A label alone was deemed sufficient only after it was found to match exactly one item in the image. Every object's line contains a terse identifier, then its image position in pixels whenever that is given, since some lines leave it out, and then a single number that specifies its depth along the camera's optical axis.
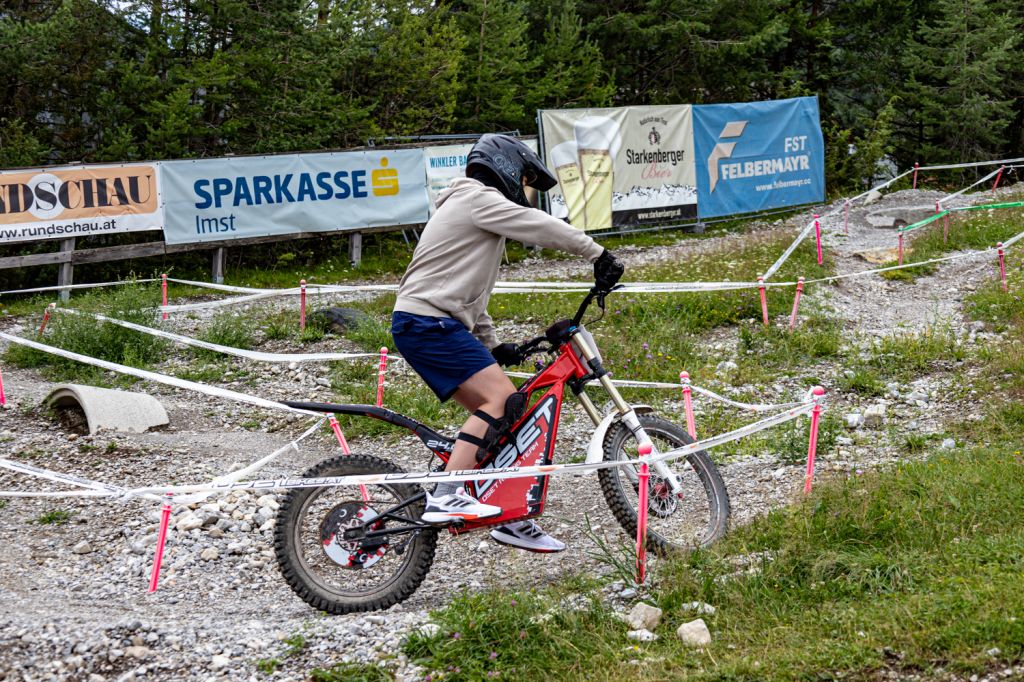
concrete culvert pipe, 8.33
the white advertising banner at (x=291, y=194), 14.87
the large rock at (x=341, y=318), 11.02
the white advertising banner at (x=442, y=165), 16.72
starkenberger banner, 17.72
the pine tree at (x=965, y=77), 23.81
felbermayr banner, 19.67
